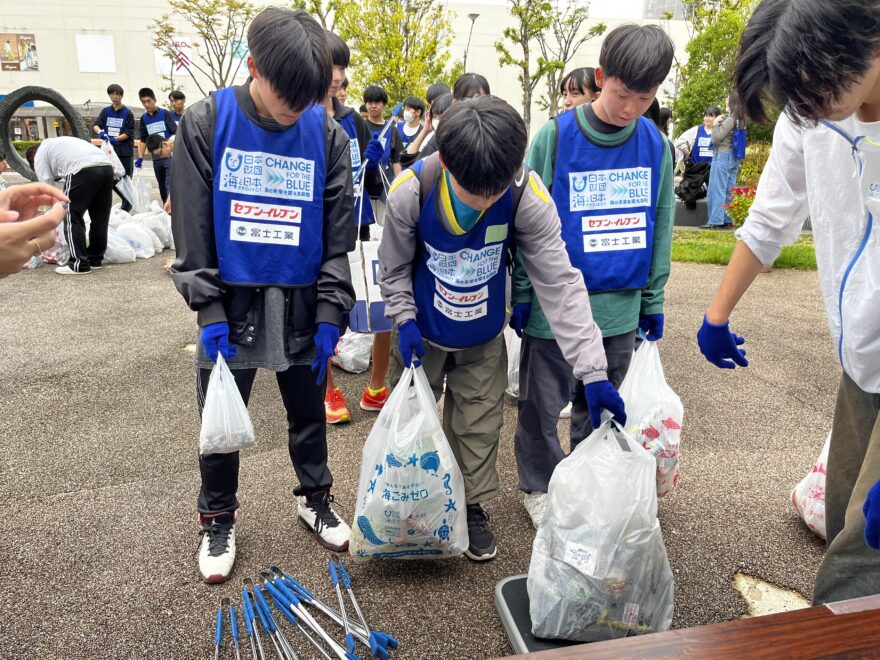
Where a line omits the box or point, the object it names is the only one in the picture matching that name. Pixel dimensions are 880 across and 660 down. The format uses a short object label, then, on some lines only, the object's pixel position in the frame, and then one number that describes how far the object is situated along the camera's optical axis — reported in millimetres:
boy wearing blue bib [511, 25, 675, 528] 2189
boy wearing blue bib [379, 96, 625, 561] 1878
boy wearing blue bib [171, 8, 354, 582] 1857
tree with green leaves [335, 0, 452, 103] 18484
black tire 4809
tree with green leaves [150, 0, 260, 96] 21483
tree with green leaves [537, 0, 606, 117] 21562
